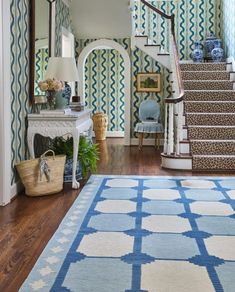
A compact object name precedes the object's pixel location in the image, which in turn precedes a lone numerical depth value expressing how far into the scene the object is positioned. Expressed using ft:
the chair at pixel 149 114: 23.09
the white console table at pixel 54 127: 12.31
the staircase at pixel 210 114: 15.77
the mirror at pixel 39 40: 13.11
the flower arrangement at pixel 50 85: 12.78
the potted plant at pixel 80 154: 13.51
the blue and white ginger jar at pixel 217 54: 23.29
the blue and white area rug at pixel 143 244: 6.08
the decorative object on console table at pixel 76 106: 14.17
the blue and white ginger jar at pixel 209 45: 23.84
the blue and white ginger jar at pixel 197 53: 23.89
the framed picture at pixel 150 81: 24.20
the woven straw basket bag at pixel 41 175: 11.27
